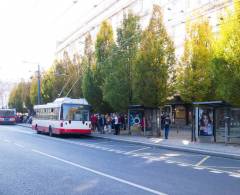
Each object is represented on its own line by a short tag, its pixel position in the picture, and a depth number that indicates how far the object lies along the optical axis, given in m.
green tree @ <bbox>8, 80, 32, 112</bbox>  71.72
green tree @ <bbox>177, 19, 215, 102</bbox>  26.09
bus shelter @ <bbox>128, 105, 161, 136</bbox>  28.34
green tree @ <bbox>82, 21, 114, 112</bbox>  35.03
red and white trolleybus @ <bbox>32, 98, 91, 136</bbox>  29.05
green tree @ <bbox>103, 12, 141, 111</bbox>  30.25
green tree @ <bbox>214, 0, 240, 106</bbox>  19.41
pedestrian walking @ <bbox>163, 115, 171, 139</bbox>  25.72
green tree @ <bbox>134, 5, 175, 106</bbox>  26.61
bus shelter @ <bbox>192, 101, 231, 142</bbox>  22.12
